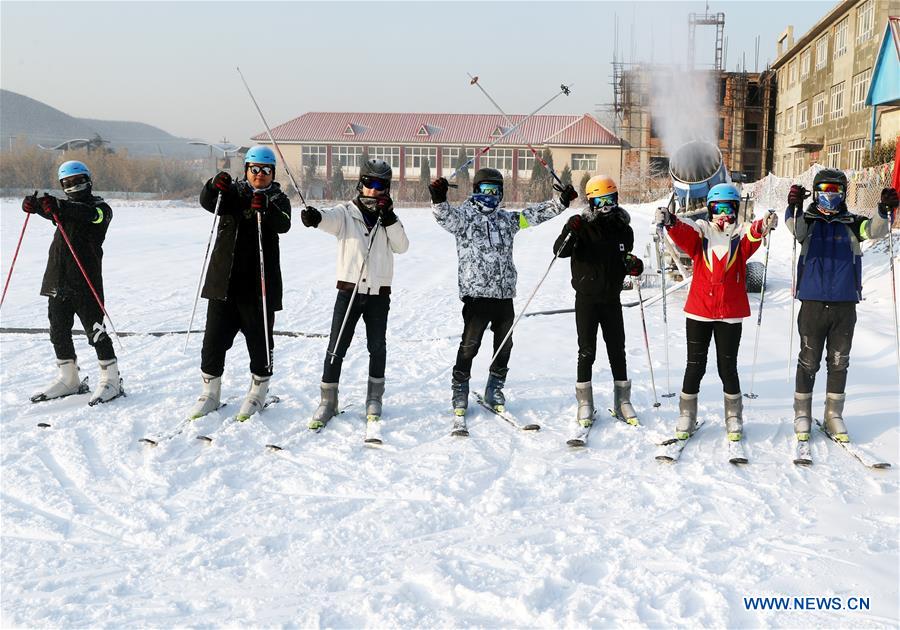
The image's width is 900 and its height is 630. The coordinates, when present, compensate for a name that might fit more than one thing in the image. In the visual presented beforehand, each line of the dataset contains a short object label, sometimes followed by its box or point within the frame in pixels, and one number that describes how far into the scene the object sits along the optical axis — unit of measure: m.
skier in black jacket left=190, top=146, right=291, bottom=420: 5.36
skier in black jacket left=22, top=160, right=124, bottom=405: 5.98
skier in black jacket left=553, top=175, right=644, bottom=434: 5.41
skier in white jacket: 5.41
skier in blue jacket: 5.10
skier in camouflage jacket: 5.53
